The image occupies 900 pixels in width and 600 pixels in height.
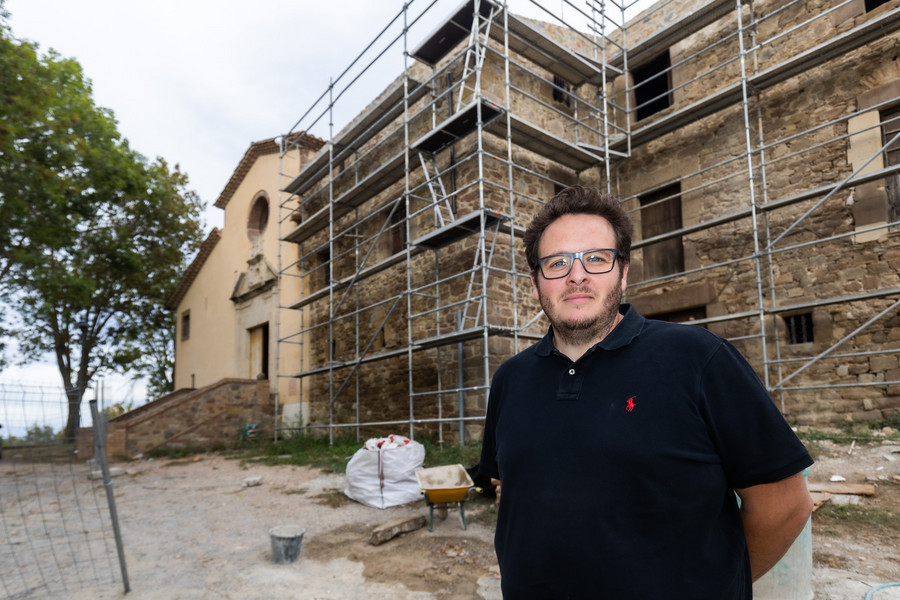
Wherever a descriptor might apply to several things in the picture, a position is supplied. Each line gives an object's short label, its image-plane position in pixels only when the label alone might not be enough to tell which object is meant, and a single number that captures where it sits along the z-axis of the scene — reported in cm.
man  133
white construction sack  729
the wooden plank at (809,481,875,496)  537
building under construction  786
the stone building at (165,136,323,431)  1662
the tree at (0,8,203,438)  993
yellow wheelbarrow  580
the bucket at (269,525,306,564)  508
